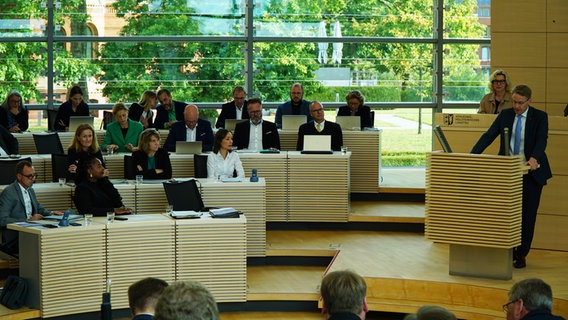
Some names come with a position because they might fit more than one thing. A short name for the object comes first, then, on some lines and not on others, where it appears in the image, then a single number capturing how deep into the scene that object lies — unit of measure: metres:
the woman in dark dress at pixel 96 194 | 8.87
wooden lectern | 8.10
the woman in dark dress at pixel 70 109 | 12.45
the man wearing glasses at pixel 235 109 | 12.55
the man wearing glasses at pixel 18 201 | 8.68
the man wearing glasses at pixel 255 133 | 11.40
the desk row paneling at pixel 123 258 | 8.09
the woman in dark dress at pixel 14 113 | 12.18
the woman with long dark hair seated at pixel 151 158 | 9.92
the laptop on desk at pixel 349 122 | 12.05
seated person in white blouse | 10.16
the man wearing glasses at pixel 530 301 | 5.15
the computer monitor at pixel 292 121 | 12.09
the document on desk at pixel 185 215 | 8.55
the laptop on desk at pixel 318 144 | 10.79
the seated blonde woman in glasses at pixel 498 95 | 9.45
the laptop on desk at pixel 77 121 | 11.71
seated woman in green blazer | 11.20
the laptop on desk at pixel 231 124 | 11.74
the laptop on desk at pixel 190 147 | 10.65
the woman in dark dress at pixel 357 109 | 12.35
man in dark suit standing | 8.52
